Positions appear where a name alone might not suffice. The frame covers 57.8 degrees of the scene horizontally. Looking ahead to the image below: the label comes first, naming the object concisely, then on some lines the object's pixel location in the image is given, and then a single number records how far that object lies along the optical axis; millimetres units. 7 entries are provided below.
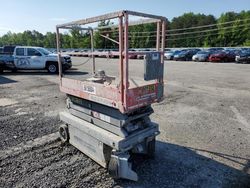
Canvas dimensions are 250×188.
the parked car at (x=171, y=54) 30755
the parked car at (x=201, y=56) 27020
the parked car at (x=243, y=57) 23391
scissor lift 3006
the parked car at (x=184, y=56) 29550
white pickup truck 15039
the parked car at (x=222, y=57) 25828
